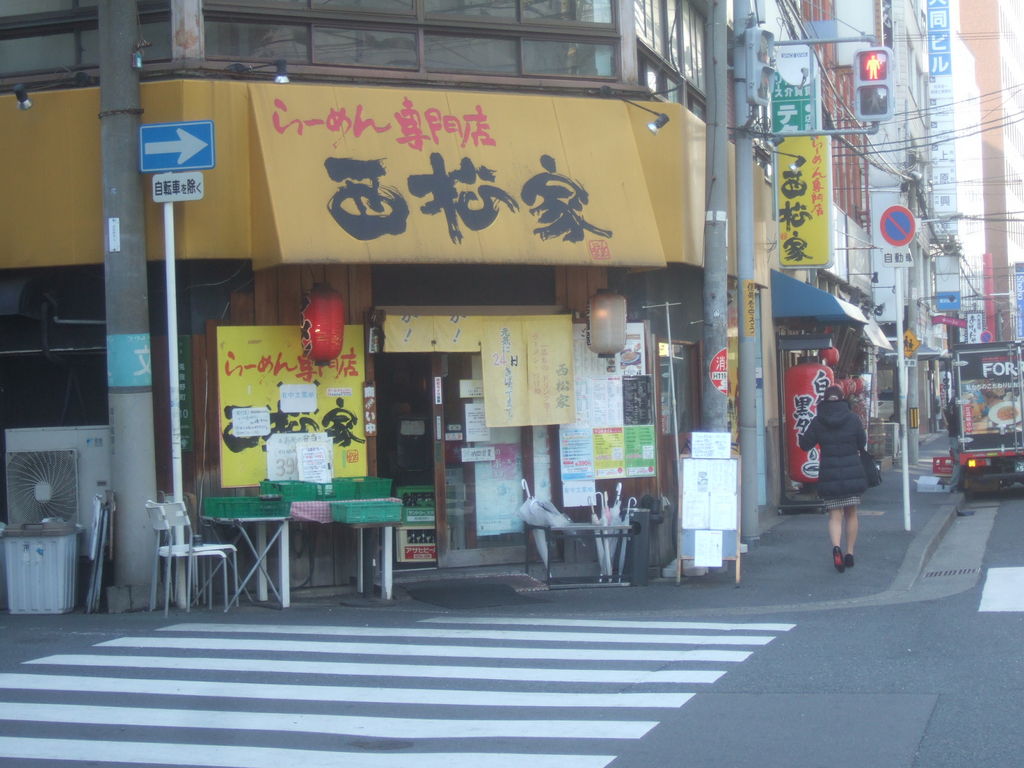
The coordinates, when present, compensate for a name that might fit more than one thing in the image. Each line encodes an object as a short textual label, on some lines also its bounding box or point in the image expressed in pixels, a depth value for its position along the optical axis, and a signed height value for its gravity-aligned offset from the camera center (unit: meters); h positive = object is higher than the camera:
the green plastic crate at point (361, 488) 11.63 -0.64
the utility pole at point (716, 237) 13.05 +1.91
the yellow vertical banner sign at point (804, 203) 20.08 +3.43
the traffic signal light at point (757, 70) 14.10 +3.99
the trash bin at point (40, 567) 11.09 -1.23
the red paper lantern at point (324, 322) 11.44 +0.96
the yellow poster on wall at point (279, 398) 11.58 +0.26
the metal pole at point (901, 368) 15.08 +0.49
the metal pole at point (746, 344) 14.29 +0.80
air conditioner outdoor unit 11.62 -0.41
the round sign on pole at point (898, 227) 15.60 +2.33
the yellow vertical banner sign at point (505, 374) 12.38 +0.46
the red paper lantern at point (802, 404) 19.30 +0.09
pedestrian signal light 14.77 +3.97
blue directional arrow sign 10.88 +2.54
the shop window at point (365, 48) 12.12 +3.79
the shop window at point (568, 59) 12.86 +3.83
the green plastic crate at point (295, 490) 11.38 -0.62
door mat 11.55 -1.72
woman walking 12.73 -0.59
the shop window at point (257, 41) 11.88 +3.81
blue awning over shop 19.22 +1.72
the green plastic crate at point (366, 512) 11.08 -0.82
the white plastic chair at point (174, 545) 10.77 -1.04
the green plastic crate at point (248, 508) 11.02 -0.74
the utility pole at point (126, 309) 11.09 +1.11
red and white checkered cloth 11.26 -0.81
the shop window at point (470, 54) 12.47 +3.80
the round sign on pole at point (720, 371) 13.02 +0.44
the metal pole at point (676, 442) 12.27 -0.31
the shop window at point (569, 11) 12.85 +4.35
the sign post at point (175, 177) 10.88 +2.27
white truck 21.38 -0.24
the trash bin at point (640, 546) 12.22 -1.33
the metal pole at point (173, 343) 10.87 +0.77
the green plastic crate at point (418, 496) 12.91 -0.80
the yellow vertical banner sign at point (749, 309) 14.41 +1.22
